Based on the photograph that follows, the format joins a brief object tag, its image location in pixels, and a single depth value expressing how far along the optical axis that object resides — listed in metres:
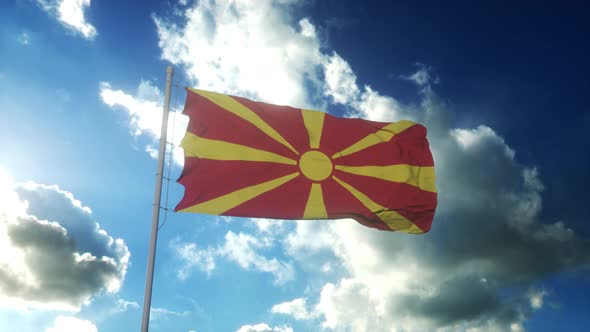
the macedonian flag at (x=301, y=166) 12.94
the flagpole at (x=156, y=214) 10.48
